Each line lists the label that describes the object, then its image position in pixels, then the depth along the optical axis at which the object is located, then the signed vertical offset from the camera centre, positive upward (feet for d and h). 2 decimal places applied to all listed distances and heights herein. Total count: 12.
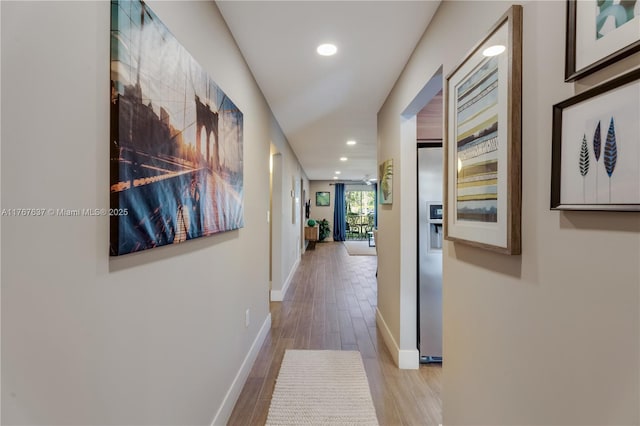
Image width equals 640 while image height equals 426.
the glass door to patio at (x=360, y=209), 39.45 +0.26
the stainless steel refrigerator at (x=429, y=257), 8.02 -1.29
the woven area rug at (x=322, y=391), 5.96 -4.24
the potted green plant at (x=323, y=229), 37.47 -2.36
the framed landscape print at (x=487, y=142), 3.11 +0.89
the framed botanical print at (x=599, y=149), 1.92 +0.47
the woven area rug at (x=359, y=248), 28.55 -4.11
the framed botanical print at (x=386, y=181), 8.97 +0.97
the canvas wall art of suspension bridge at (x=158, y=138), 2.74 +0.88
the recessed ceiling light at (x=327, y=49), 6.50 +3.73
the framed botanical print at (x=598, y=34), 1.93 +1.30
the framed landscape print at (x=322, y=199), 38.50 +1.58
